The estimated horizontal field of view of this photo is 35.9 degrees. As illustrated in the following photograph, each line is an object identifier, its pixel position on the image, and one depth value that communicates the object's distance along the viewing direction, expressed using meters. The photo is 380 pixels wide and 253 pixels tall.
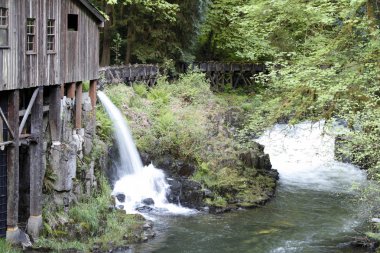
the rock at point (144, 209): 23.90
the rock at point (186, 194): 25.28
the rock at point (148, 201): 24.53
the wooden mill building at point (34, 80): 17.55
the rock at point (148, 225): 21.49
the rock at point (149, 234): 20.72
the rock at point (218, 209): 24.66
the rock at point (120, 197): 24.22
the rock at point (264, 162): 30.45
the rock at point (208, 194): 25.75
